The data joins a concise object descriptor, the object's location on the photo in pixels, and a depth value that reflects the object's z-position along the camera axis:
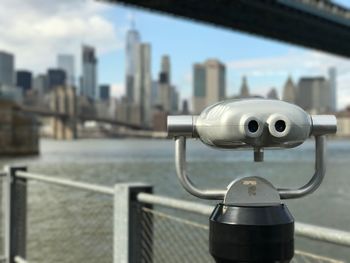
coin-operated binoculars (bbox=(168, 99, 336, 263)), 1.38
